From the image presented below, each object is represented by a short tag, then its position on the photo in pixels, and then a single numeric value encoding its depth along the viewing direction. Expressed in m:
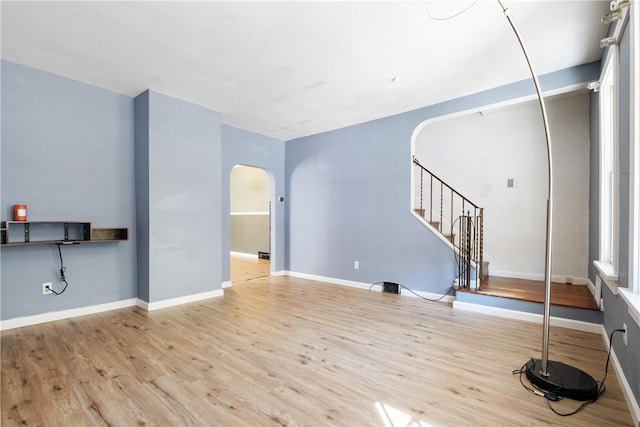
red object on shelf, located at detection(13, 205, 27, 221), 2.92
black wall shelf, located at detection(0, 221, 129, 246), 2.94
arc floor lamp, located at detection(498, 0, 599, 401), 1.83
